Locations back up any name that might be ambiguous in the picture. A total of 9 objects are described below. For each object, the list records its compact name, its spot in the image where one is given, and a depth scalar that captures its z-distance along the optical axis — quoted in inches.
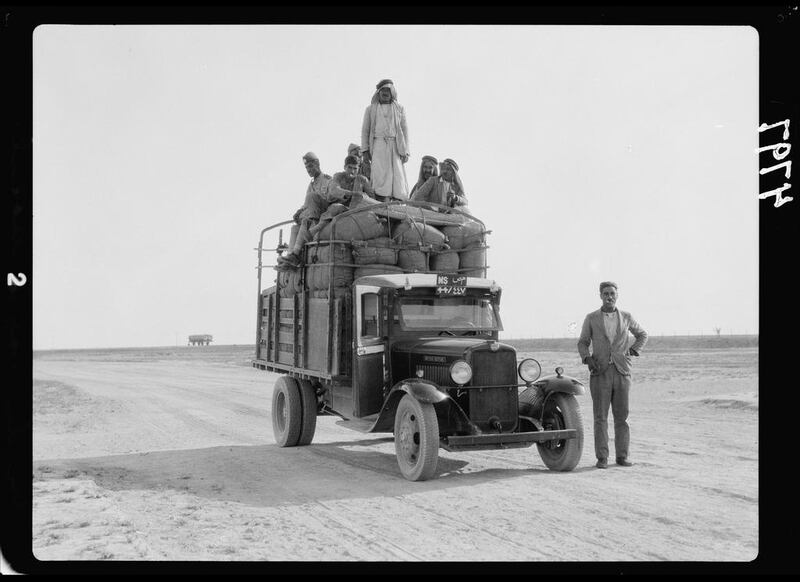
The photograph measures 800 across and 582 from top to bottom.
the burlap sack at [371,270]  409.1
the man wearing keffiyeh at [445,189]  471.2
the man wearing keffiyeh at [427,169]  498.3
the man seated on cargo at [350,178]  465.1
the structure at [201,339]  3927.2
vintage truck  335.6
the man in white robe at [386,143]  544.7
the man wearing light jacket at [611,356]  358.9
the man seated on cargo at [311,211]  436.8
